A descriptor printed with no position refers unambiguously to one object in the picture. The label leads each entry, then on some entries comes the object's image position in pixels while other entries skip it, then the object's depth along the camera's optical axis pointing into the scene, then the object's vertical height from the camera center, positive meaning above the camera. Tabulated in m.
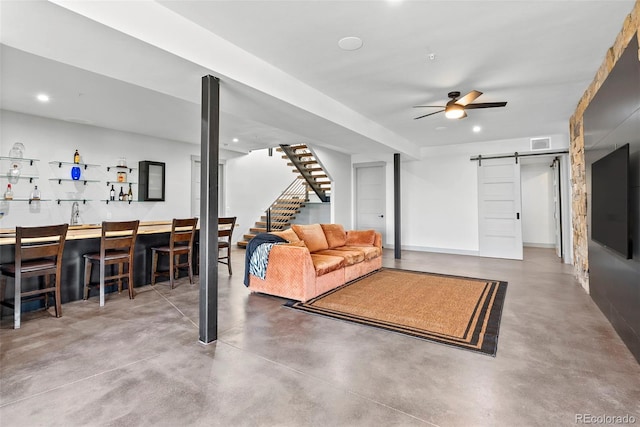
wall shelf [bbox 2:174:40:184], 5.09 +0.72
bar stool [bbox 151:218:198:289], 4.58 -0.43
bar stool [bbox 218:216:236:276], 5.22 -0.18
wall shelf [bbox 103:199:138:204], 6.11 +0.38
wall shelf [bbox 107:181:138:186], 6.12 +0.76
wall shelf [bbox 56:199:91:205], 5.51 +0.37
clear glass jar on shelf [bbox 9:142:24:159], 4.95 +1.11
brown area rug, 2.94 -1.03
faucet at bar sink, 5.65 +0.12
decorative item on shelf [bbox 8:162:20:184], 4.93 +0.75
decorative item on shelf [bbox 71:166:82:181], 5.60 +0.85
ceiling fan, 3.90 +1.46
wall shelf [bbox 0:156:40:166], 4.85 +0.98
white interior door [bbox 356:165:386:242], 8.84 +0.60
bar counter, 3.50 -0.44
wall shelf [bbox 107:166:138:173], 6.10 +1.04
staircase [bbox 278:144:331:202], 8.41 +1.44
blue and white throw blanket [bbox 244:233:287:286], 4.19 -0.46
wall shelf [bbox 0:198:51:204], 4.93 +0.34
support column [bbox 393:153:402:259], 7.21 +0.20
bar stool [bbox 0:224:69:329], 3.05 -0.45
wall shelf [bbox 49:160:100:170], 5.42 +1.01
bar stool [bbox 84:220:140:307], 3.77 -0.43
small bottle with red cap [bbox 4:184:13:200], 4.86 +0.42
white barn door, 7.05 +0.22
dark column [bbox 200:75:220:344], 2.79 +0.01
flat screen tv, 2.45 +0.14
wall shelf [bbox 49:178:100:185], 5.47 +0.73
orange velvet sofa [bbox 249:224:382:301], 3.91 -0.60
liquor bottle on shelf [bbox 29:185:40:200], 5.16 +0.44
